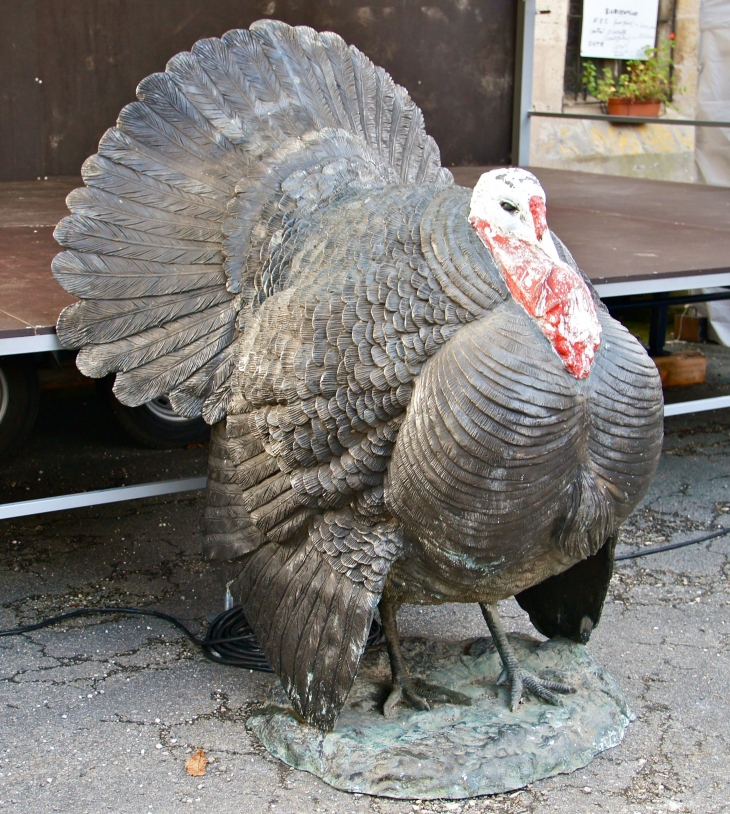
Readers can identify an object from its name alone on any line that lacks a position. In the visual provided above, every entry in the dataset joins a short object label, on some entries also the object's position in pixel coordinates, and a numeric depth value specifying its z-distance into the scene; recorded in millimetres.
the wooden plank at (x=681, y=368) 5988
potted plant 7871
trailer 3166
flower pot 7895
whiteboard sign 7738
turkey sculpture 2174
